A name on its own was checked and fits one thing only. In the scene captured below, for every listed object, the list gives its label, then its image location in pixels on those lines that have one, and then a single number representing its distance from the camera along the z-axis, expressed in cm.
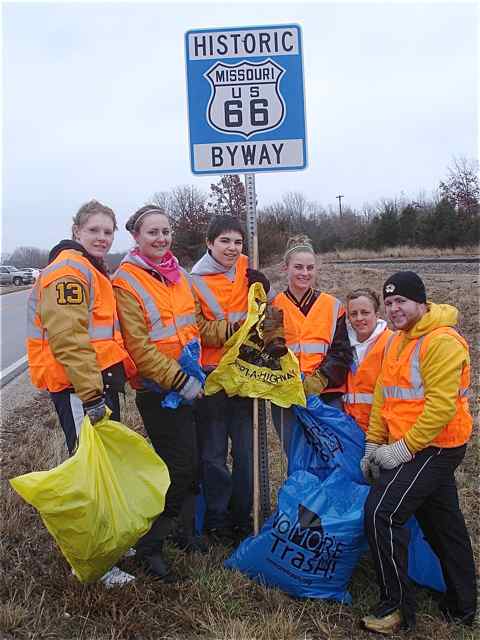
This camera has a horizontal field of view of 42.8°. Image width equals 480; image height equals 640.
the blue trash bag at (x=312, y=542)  330
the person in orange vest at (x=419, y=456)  310
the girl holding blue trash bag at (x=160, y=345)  344
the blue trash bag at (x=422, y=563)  342
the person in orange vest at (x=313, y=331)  378
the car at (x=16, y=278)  5528
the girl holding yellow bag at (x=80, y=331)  308
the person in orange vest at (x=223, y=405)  385
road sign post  386
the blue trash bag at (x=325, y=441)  364
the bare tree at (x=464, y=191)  3378
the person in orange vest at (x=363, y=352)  373
